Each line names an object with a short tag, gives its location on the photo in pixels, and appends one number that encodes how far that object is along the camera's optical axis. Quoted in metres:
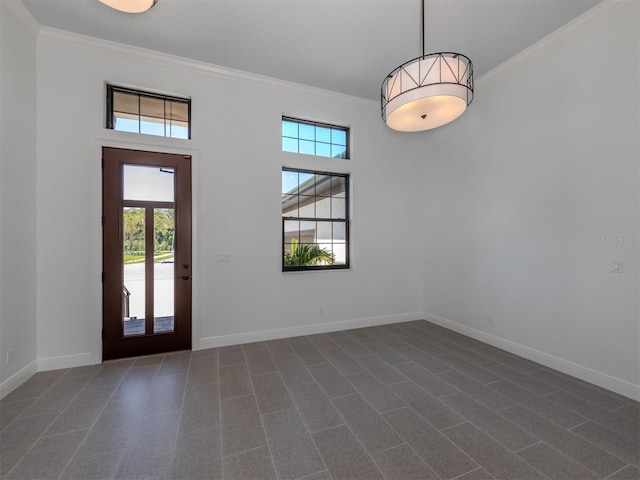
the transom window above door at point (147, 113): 3.21
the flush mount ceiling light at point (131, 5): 2.10
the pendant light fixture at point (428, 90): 1.75
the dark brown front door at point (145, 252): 3.10
